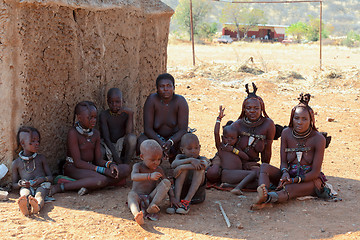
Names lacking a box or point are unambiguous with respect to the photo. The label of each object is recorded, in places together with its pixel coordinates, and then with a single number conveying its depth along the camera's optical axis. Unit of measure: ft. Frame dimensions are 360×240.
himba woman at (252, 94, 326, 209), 27.66
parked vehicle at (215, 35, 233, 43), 201.77
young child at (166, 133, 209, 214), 26.01
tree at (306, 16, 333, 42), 209.87
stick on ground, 24.43
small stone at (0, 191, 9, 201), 26.12
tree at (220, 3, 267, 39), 221.46
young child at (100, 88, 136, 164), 31.96
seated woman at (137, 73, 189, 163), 32.58
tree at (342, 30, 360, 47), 173.27
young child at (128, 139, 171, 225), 24.35
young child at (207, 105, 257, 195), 30.63
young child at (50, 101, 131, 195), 28.53
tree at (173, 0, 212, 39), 219.61
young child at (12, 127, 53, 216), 26.58
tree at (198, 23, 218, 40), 202.08
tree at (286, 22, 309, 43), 217.07
